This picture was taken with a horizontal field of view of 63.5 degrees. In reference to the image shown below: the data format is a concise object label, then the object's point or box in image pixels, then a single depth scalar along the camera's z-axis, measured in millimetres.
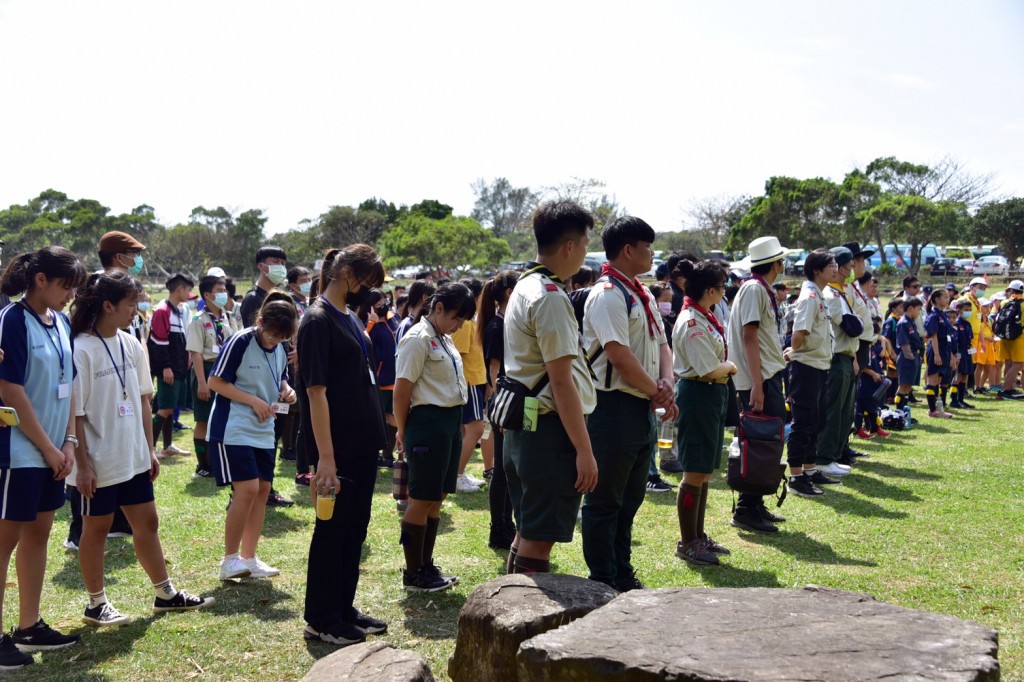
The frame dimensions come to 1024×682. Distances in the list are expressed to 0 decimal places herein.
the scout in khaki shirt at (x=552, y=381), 3641
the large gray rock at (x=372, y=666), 3250
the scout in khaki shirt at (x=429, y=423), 5004
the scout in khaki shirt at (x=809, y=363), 7547
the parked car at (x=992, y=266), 42219
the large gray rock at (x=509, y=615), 3320
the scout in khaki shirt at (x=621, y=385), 4383
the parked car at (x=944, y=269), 41875
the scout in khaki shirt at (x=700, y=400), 5625
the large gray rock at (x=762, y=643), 2750
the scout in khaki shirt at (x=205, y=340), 8273
